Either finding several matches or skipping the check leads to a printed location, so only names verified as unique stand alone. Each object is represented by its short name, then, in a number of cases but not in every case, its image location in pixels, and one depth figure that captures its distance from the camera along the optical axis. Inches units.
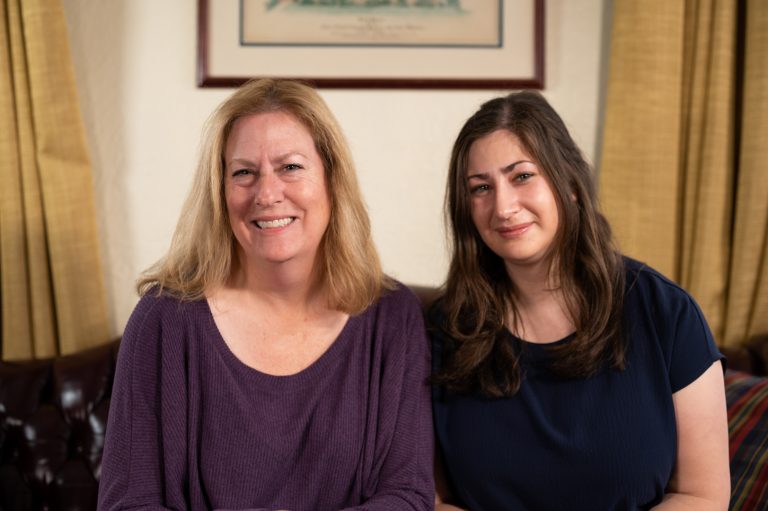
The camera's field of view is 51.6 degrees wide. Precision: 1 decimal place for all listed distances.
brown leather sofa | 81.7
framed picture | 92.0
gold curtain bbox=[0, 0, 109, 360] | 87.0
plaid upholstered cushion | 66.2
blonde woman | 61.4
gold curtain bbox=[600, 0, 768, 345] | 89.2
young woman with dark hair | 60.6
